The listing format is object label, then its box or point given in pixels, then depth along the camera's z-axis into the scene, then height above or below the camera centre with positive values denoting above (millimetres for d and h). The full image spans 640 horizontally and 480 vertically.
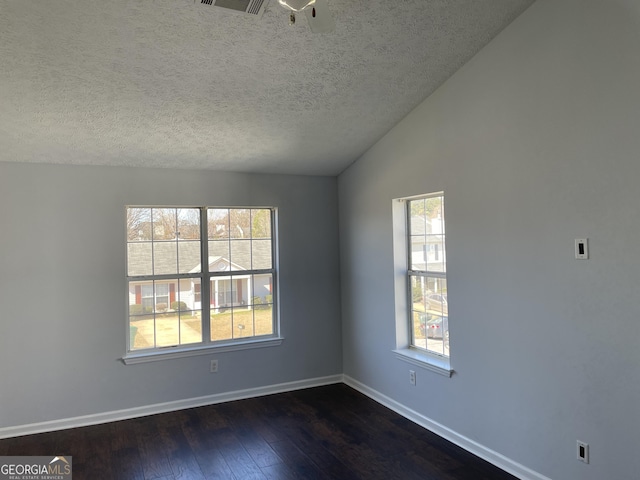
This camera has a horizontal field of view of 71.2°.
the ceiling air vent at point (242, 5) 2350 +1313
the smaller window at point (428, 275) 3648 -245
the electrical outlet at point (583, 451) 2447 -1153
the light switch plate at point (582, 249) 2441 -36
